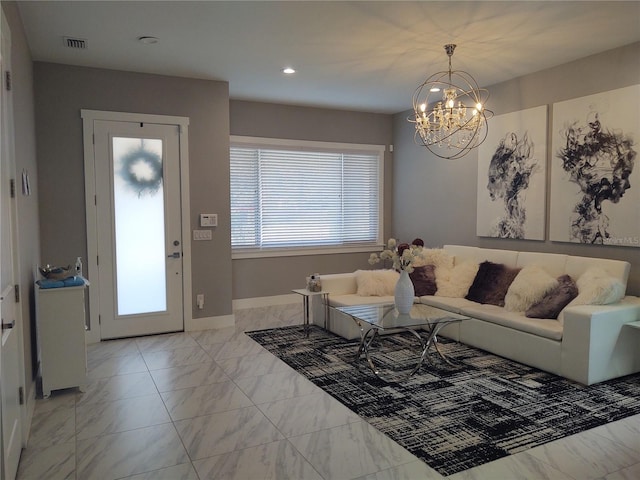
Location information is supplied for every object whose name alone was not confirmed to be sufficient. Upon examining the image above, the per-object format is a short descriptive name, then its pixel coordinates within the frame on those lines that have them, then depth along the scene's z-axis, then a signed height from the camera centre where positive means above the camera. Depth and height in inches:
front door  197.6 -4.7
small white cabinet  138.4 -35.2
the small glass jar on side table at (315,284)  210.5 -30.0
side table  207.5 -37.7
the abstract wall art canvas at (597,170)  168.4 +16.7
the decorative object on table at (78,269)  159.0 -17.3
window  262.8 +11.8
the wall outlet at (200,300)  216.2 -37.8
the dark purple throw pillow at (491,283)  191.9 -28.0
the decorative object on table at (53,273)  145.1 -16.9
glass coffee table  156.0 -34.7
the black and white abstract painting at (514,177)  201.5 +17.1
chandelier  173.8 +42.3
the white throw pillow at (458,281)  206.5 -28.9
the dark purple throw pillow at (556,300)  164.2 -29.7
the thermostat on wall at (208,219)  214.8 -1.4
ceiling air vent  161.3 +59.9
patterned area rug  110.7 -52.0
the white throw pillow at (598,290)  152.5 -24.4
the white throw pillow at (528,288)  171.5 -26.6
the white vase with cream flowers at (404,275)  168.2 -21.2
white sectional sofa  144.7 -38.5
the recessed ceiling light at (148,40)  160.1 +59.9
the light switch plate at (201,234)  214.2 -8.1
